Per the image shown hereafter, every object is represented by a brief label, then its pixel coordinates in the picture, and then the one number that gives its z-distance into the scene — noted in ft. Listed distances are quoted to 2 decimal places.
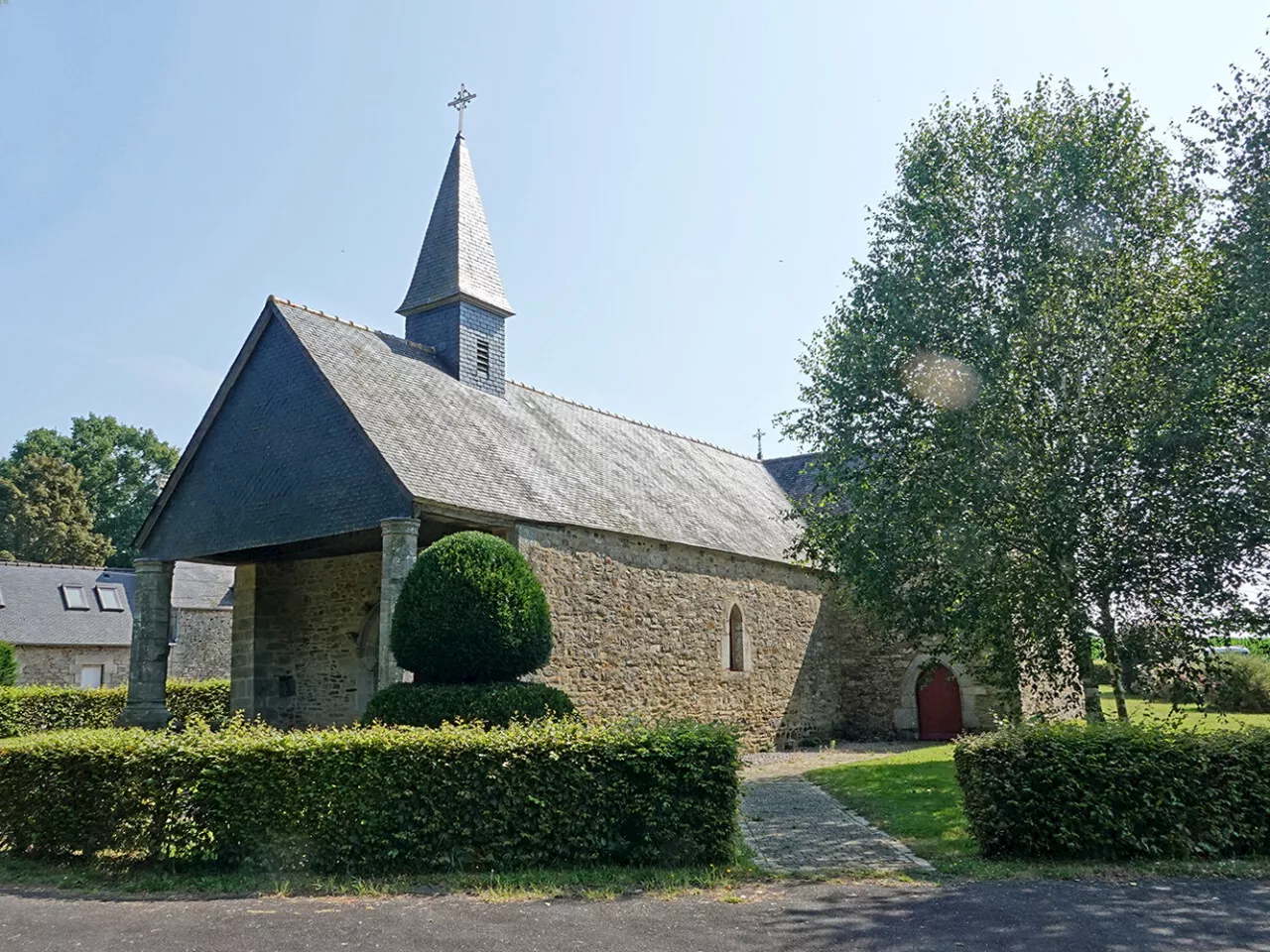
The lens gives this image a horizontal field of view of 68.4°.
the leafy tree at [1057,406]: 37.96
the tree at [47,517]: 140.67
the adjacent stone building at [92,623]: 99.86
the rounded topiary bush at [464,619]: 37.96
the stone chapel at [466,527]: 48.44
